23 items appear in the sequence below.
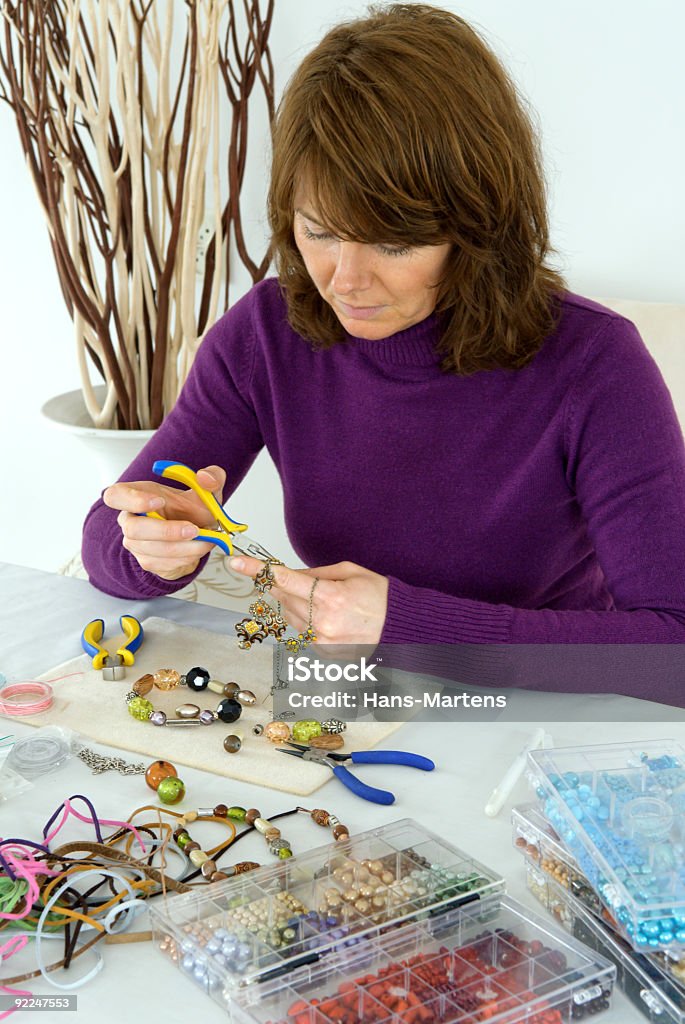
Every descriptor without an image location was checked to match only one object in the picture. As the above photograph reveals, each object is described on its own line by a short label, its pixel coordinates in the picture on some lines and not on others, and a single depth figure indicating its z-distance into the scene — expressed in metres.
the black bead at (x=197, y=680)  1.06
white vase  2.16
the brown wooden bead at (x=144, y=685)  1.04
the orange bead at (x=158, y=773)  0.90
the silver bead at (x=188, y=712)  1.00
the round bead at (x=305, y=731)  0.98
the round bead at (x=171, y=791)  0.88
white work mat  0.94
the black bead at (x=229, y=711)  1.00
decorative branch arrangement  2.02
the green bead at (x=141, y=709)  1.01
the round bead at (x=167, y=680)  1.05
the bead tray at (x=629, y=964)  0.64
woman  1.06
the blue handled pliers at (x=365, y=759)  0.94
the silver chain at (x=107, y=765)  0.93
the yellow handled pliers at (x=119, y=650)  1.09
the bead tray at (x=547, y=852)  0.71
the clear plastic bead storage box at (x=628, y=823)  0.65
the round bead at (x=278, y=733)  0.97
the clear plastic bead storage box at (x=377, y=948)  0.64
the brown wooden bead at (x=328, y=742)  0.97
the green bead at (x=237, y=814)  0.86
